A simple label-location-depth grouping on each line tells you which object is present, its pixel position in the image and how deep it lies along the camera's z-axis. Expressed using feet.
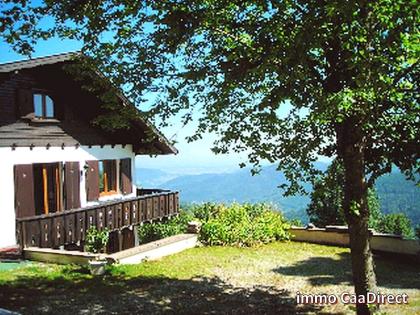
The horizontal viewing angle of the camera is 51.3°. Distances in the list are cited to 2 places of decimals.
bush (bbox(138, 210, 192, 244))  73.31
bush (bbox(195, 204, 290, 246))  65.51
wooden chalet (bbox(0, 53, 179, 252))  52.85
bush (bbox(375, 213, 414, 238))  196.03
